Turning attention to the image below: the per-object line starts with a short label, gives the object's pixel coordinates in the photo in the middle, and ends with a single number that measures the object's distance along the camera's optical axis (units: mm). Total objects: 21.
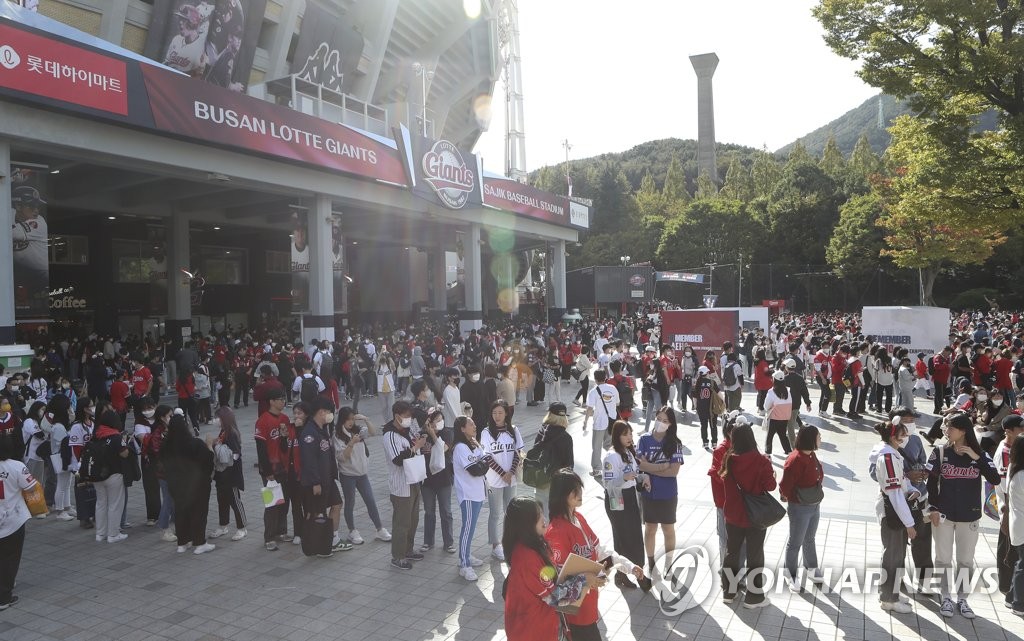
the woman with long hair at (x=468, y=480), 6504
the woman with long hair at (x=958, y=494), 5496
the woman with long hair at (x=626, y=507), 5961
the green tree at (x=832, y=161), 77688
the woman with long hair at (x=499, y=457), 6674
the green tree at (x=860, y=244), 50531
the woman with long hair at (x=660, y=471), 6139
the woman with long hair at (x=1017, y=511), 5332
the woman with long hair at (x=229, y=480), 7820
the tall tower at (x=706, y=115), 96375
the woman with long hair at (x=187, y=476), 7289
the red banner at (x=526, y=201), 29934
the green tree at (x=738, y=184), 81719
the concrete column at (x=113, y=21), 21344
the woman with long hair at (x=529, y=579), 3523
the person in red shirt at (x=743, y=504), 5496
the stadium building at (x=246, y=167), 14562
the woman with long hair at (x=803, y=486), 5711
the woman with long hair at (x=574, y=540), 3822
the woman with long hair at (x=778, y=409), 10367
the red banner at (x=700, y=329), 19406
